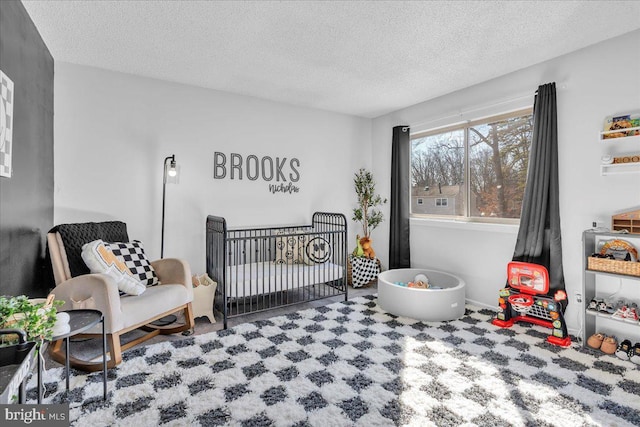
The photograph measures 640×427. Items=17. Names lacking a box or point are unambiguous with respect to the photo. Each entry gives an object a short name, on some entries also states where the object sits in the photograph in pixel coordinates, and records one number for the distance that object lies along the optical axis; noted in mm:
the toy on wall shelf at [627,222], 2309
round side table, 1548
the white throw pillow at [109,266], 2311
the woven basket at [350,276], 4285
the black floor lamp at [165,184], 2923
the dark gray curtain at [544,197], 2789
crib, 3094
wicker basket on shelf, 2237
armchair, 2098
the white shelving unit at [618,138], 2365
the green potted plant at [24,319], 1157
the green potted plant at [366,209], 4348
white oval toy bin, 2951
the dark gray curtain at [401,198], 4195
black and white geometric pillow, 2636
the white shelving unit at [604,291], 2387
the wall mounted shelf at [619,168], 2369
